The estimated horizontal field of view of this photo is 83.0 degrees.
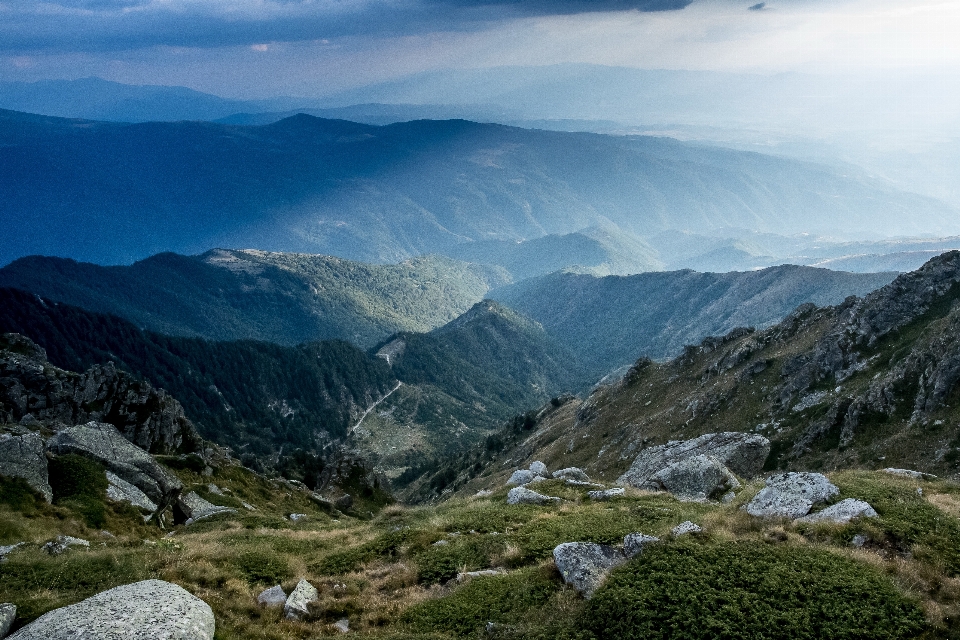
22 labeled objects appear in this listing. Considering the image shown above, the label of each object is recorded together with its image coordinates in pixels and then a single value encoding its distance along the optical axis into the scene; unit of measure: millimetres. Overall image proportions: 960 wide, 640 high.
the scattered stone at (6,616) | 17241
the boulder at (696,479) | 37656
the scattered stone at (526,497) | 35625
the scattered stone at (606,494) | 35088
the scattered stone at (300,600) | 21359
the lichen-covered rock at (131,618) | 15906
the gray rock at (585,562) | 19219
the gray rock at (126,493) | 45406
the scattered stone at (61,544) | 29078
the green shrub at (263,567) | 25688
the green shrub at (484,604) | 19188
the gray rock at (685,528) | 21659
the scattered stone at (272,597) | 22325
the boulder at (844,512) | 22750
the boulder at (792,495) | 24688
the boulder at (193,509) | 49956
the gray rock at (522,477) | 44653
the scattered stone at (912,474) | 36038
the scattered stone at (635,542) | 20453
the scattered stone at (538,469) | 47194
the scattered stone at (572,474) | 45219
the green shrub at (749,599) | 15172
